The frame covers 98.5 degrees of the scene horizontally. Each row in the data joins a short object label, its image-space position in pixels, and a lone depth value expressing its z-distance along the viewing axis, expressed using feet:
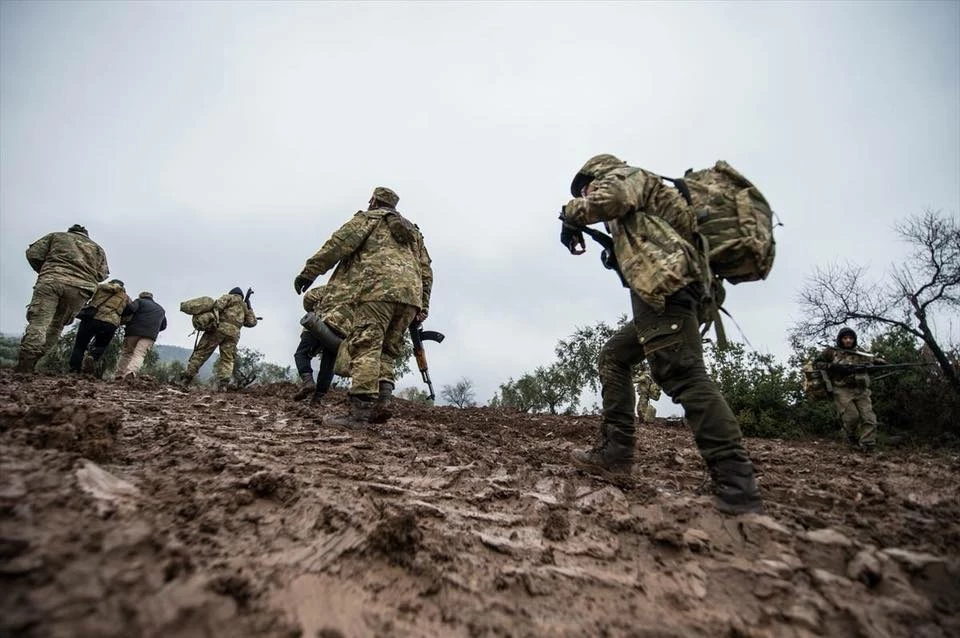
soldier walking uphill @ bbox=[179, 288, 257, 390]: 25.39
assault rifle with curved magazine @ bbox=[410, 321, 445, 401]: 17.51
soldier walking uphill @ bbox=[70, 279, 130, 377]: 21.63
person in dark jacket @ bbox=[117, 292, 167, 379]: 22.89
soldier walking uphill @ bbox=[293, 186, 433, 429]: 11.44
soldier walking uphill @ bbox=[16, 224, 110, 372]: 18.90
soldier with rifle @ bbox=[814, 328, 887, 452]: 23.16
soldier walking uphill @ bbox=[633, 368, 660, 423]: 38.11
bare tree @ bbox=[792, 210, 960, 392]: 48.01
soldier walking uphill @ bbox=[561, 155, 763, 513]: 6.68
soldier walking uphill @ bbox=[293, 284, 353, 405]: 12.48
